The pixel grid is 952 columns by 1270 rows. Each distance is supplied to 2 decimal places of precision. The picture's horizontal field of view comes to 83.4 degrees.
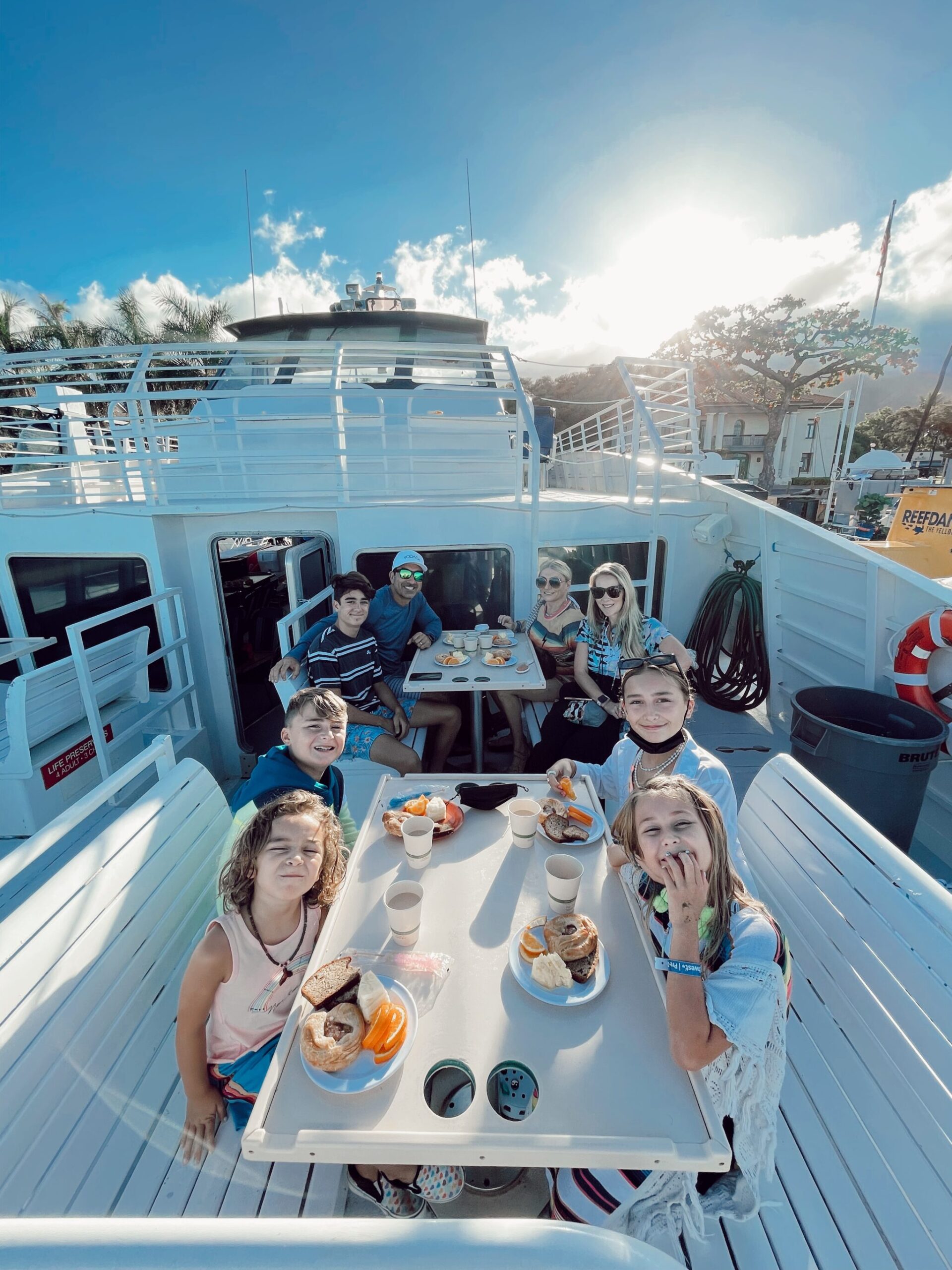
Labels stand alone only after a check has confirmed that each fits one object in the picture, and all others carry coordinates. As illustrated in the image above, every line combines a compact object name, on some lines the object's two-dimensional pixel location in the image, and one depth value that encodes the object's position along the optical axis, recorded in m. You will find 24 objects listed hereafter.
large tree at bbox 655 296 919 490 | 23.14
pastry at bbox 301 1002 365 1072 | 1.27
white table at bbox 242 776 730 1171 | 1.12
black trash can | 3.03
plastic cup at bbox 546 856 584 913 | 1.71
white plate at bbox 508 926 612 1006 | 1.42
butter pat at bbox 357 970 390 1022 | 1.36
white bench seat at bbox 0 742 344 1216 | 1.34
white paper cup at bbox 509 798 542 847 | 2.07
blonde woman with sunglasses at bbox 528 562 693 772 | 3.56
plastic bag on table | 1.47
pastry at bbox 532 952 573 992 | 1.45
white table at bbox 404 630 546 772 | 3.50
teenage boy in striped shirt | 3.63
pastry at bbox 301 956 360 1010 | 1.40
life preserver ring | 3.27
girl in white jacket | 2.03
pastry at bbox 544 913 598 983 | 1.48
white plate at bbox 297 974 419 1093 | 1.23
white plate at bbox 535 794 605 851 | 2.06
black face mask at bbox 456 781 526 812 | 2.30
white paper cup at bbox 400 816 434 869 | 1.96
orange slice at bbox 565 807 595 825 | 2.17
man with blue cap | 4.09
